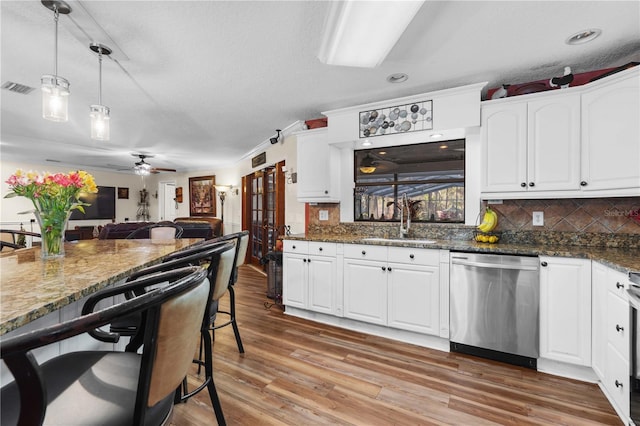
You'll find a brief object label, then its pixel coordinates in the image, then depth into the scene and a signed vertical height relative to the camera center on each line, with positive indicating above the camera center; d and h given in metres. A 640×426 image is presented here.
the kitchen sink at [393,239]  2.85 -0.30
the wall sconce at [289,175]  4.14 +0.51
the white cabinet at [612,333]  1.65 -0.74
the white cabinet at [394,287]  2.59 -0.70
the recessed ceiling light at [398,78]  2.57 +1.18
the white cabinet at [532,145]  2.36 +0.55
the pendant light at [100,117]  2.09 +0.67
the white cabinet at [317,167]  3.46 +0.51
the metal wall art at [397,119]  2.84 +0.91
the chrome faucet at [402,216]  3.20 -0.06
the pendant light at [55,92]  1.69 +0.70
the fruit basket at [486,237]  2.66 -0.24
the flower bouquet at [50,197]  1.51 +0.07
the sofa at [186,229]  4.93 -0.33
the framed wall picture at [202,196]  8.08 +0.42
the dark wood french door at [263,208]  4.75 +0.05
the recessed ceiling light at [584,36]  1.96 +1.18
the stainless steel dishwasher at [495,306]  2.25 -0.75
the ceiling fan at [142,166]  6.42 +1.00
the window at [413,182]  3.13 +0.33
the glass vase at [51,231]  1.54 -0.10
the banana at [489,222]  2.72 -0.10
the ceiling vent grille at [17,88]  2.80 +1.20
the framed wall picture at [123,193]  8.89 +0.55
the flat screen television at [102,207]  8.17 +0.12
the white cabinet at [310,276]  3.07 -0.69
